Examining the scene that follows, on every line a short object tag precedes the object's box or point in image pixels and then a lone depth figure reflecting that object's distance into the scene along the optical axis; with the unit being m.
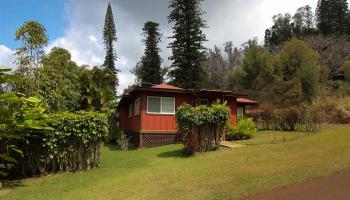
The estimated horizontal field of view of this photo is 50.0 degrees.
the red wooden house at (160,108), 19.16
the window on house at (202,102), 20.84
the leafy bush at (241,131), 19.83
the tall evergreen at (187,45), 38.44
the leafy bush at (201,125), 14.59
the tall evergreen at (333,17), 52.34
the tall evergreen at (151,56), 44.81
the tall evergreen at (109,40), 47.66
